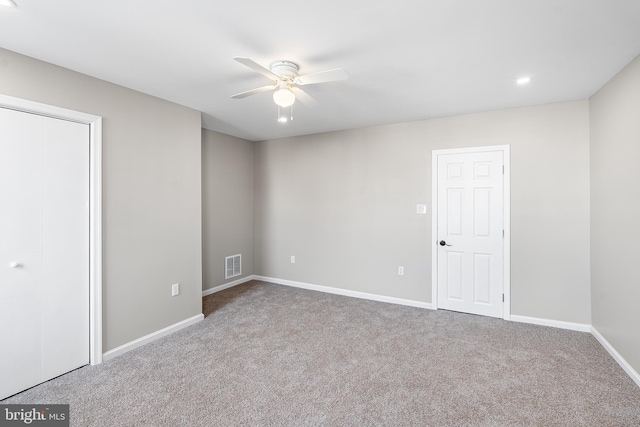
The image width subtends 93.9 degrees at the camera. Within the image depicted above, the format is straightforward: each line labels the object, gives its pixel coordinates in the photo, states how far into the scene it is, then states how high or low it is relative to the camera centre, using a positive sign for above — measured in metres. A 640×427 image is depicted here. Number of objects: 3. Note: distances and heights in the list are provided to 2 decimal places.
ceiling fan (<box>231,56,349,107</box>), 2.03 +0.97
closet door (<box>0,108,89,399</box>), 2.19 -0.28
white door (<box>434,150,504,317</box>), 3.62 -0.25
